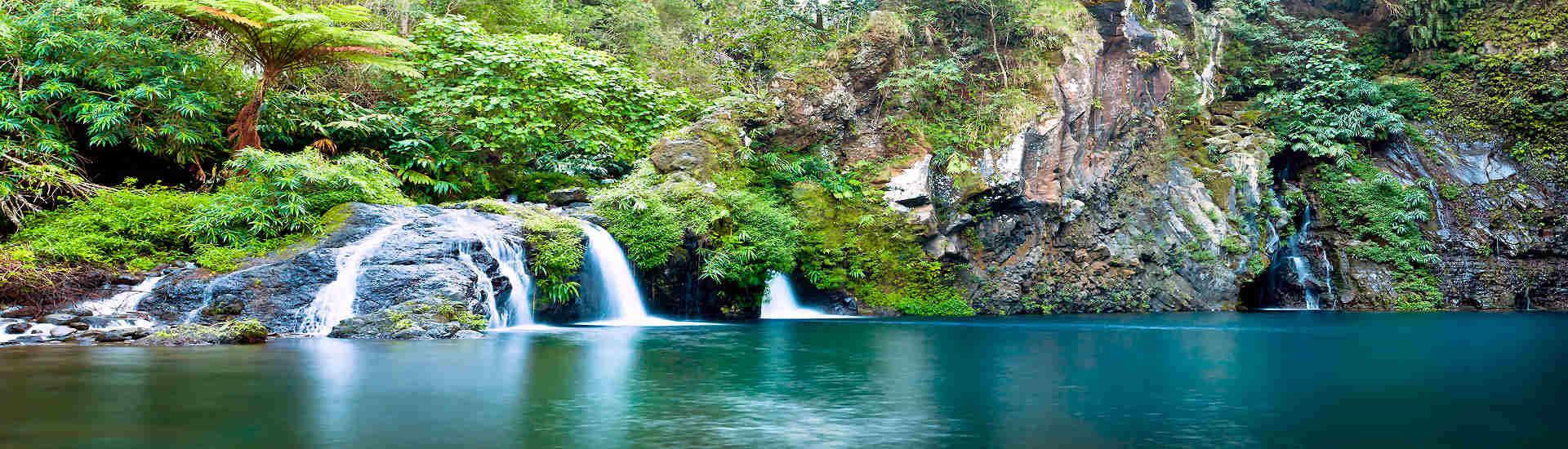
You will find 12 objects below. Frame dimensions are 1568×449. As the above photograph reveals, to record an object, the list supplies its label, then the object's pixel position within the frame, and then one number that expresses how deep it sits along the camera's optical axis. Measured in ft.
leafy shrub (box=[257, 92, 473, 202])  54.44
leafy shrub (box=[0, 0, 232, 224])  43.21
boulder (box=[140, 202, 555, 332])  35.50
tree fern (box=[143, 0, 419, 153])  44.45
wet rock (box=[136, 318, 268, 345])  31.37
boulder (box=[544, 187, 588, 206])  54.29
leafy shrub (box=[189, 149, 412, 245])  39.83
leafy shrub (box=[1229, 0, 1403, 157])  79.87
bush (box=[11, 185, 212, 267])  37.40
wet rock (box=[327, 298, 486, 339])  34.86
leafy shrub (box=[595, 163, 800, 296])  49.03
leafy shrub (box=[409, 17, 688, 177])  58.29
